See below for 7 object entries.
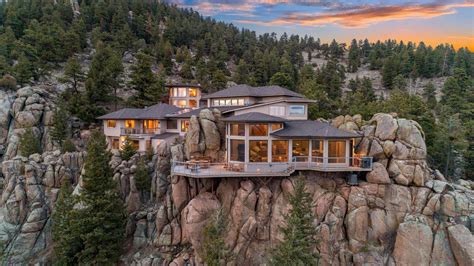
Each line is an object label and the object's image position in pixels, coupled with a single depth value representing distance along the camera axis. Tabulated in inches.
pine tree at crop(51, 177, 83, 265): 926.1
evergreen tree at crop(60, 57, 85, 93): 1771.7
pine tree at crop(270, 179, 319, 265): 673.0
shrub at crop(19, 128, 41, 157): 1337.4
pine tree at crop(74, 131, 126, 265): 907.4
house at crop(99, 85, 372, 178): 930.1
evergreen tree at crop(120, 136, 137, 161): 1209.4
